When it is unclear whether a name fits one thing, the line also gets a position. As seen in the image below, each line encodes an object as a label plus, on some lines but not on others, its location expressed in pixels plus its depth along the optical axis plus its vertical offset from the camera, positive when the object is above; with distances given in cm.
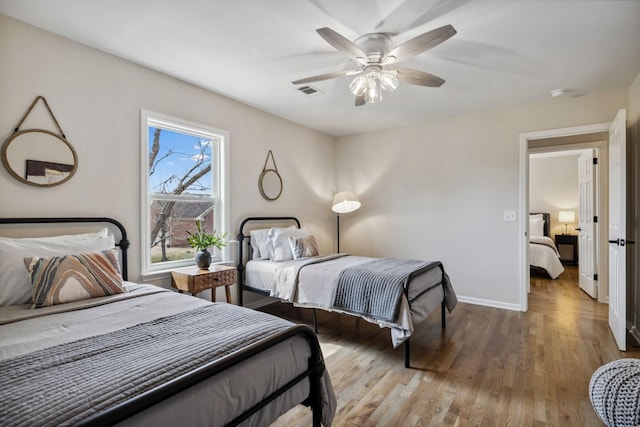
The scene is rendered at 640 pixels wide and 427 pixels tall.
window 306 +30
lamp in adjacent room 741 -11
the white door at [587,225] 454 -19
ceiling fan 224 +109
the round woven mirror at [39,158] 221 +42
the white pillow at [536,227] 740 -34
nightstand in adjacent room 723 -80
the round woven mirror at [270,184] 423 +41
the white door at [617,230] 279 -17
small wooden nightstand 288 -60
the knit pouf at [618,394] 154 -92
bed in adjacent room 578 -83
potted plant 317 -30
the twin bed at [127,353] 95 -53
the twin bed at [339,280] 262 -63
